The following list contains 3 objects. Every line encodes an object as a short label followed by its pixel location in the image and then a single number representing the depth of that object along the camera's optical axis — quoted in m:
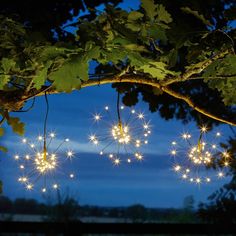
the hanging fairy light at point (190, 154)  2.93
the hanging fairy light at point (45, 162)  2.60
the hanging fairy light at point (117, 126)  2.73
